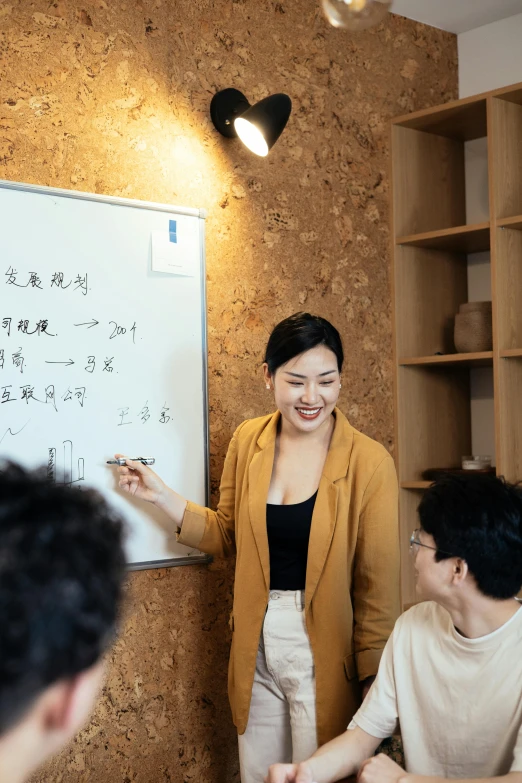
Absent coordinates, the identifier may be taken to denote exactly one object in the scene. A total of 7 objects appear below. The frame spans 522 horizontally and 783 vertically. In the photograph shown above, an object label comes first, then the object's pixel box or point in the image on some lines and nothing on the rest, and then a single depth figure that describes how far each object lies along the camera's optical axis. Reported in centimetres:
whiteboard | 215
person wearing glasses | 156
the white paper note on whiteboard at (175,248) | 242
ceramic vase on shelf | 297
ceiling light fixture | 148
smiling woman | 208
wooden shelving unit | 285
